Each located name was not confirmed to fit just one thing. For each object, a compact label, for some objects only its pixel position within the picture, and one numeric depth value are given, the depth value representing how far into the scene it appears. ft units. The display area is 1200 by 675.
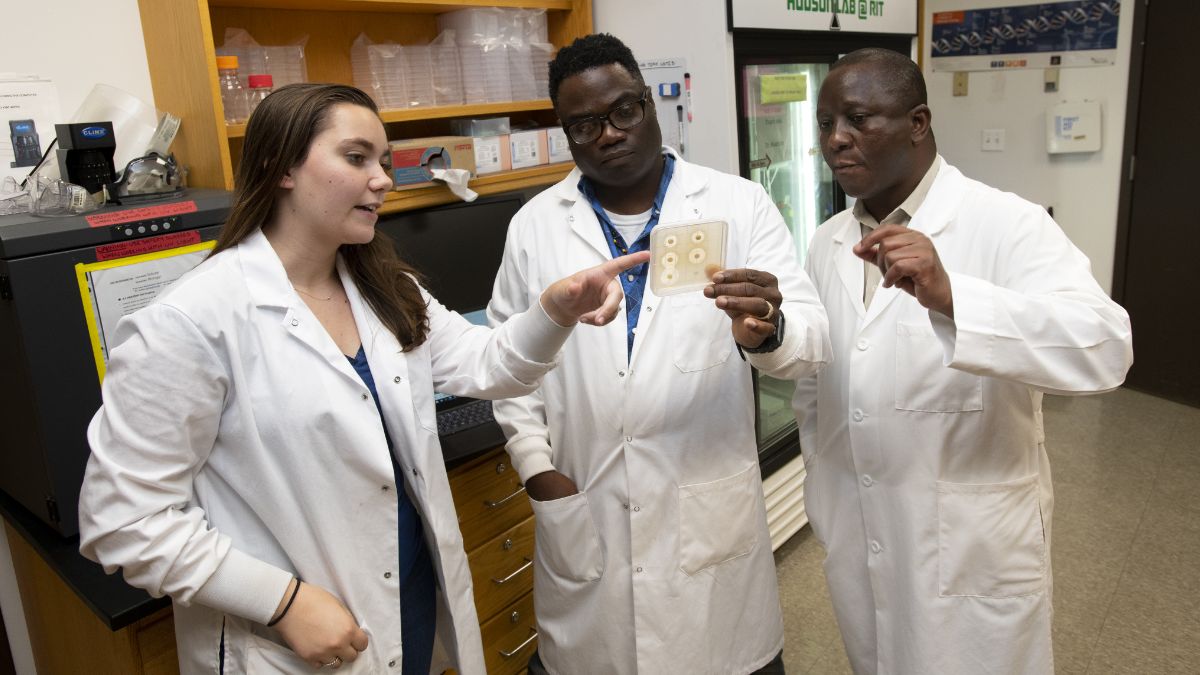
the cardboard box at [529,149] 8.32
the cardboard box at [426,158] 7.25
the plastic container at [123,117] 6.33
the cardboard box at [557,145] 8.69
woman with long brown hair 3.82
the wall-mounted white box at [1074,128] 13.88
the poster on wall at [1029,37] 13.64
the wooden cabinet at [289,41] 6.25
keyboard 6.80
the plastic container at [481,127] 8.16
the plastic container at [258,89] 6.58
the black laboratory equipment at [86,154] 5.62
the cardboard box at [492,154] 7.95
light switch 14.96
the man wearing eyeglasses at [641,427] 5.55
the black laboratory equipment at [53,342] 4.89
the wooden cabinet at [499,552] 6.75
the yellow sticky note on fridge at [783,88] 9.40
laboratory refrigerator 8.98
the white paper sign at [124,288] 5.14
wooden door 13.00
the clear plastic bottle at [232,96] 6.60
